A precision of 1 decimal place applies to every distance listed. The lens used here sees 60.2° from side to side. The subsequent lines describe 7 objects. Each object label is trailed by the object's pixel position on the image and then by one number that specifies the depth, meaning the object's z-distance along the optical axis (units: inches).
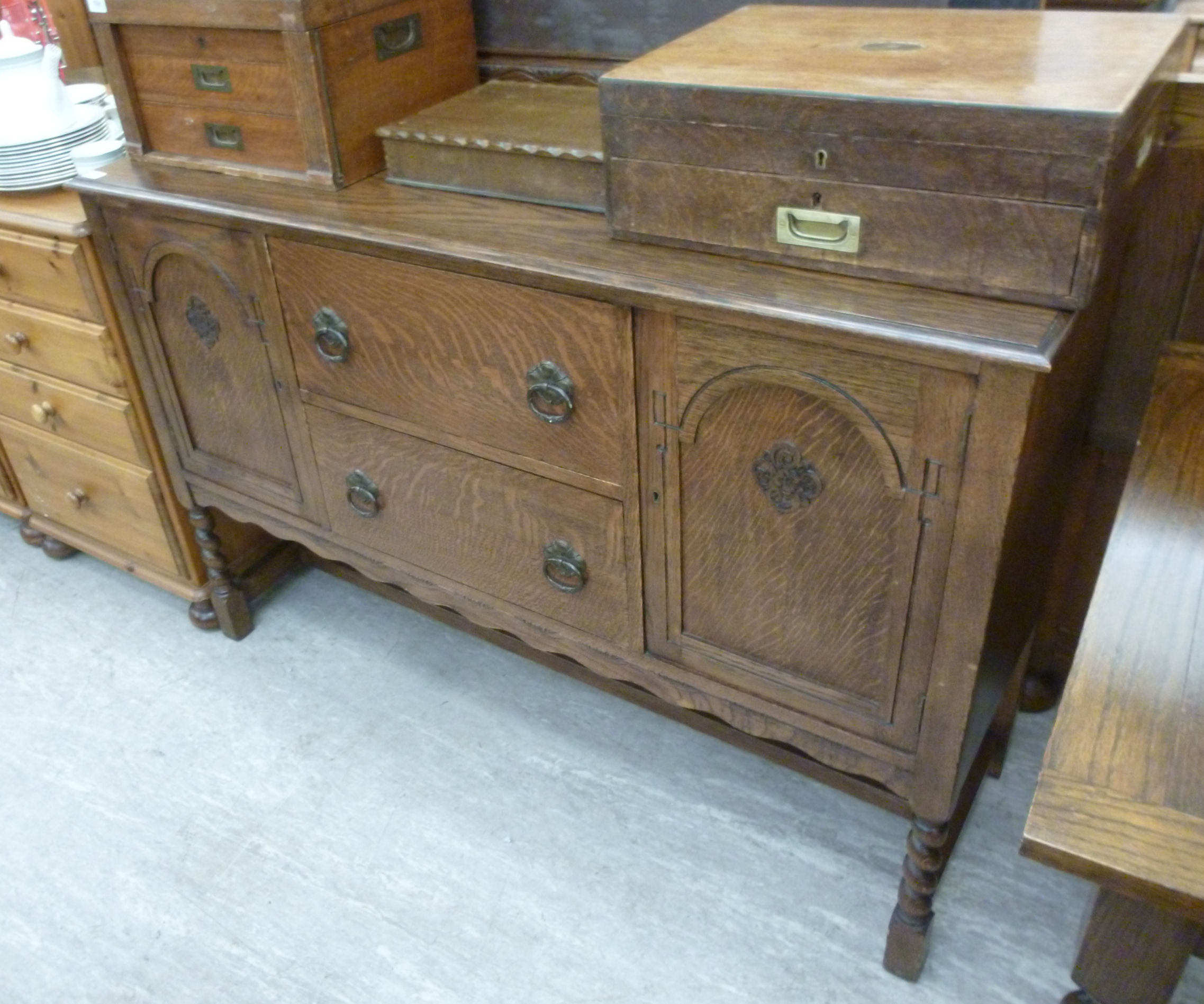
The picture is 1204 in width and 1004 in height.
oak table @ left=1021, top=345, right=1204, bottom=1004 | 27.8
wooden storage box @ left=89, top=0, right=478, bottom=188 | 55.3
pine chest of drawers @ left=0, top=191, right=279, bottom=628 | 69.9
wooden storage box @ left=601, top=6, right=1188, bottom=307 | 36.9
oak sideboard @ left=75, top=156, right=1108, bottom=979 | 41.5
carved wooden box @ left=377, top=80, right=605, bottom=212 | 51.4
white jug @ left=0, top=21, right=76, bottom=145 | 70.9
